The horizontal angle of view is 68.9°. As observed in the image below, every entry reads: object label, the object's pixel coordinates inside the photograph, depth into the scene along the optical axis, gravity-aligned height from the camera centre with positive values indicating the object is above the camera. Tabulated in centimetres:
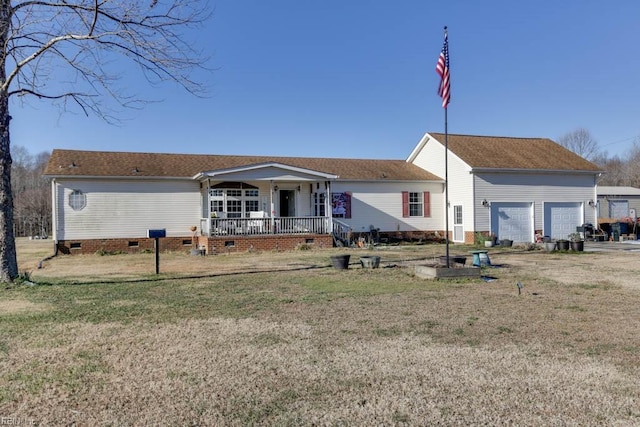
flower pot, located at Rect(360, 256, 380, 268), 1337 -122
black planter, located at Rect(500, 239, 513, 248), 2136 -116
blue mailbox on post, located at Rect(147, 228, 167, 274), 1202 -31
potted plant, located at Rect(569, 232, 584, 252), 1833 -111
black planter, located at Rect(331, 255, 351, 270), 1303 -118
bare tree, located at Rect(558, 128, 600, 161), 6038 +986
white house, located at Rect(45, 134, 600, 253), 2034 +120
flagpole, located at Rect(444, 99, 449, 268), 1139 +243
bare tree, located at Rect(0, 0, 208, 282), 997 +354
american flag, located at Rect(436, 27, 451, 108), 1155 +369
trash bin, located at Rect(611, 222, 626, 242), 2492 -84
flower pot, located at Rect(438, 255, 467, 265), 1230 -111
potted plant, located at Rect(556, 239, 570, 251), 1861 -112
